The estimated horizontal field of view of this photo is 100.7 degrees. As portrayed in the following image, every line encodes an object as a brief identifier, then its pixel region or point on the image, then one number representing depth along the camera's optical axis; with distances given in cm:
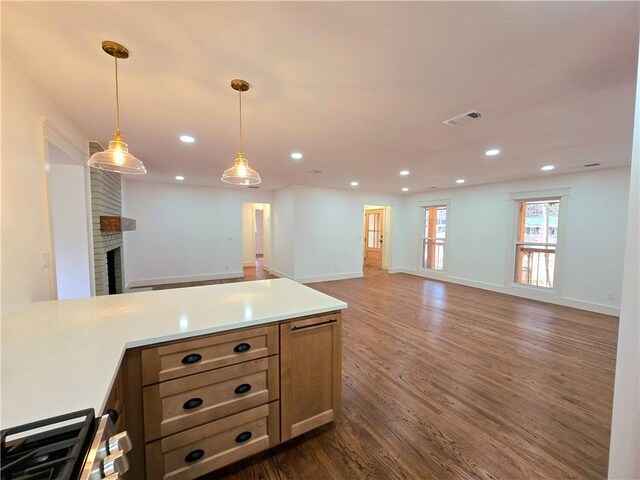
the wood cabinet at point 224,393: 125
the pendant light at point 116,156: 153
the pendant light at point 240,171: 191
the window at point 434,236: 709
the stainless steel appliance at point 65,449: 60
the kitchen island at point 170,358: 92
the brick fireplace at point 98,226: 318
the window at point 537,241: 507
